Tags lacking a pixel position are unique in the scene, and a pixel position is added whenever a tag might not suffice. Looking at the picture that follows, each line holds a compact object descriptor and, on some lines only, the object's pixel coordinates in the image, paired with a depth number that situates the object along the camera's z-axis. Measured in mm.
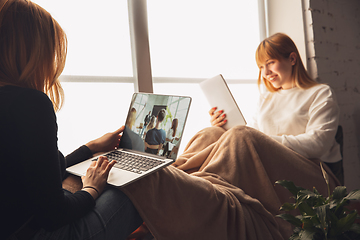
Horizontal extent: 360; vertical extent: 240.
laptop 863
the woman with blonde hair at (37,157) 576
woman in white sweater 1341
